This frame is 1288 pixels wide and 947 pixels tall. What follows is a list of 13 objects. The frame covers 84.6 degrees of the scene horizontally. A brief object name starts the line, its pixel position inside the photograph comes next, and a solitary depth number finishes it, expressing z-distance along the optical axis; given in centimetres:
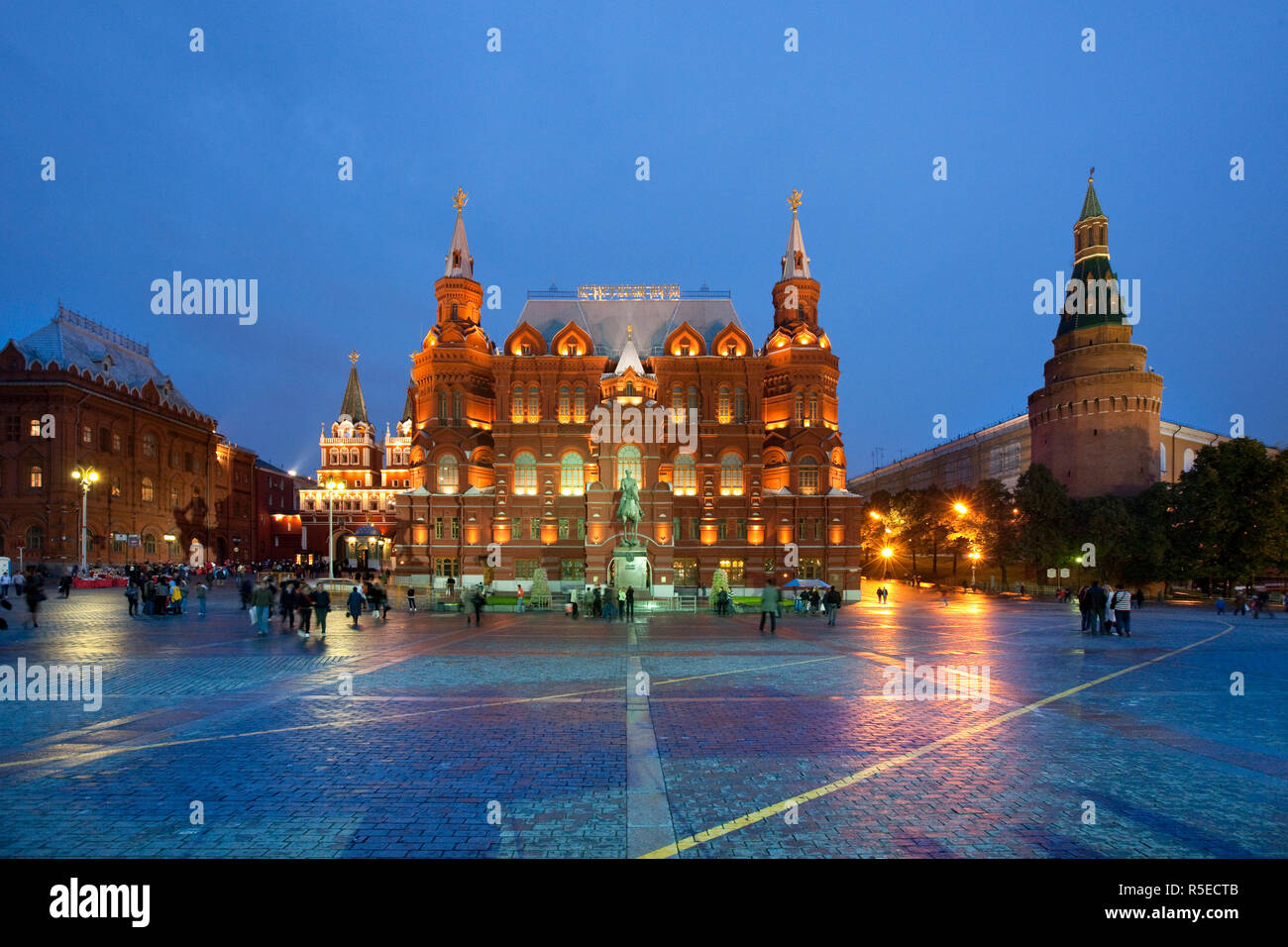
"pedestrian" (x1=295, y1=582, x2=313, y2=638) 2370
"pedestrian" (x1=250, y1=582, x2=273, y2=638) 2319
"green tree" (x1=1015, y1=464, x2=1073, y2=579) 5897
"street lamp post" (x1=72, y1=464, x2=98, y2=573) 5109
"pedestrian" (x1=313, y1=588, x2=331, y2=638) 2353
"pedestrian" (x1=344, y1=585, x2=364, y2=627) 2745
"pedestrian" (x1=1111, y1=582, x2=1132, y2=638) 2531
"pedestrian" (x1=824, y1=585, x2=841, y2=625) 3167
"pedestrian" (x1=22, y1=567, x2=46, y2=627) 2402
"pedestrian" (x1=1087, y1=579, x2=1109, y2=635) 2531
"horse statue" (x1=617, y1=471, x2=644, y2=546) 4144
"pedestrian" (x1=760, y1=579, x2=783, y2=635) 2641
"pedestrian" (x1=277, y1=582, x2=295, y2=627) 2520
